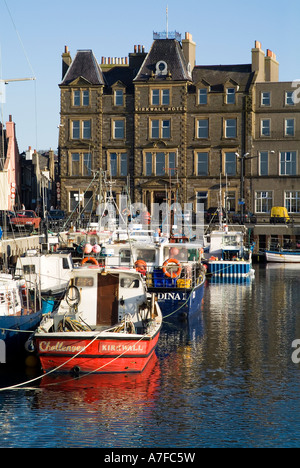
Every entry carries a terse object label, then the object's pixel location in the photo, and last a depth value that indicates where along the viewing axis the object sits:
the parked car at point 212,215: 75.69
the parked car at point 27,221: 63.12
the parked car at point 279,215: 74.81
